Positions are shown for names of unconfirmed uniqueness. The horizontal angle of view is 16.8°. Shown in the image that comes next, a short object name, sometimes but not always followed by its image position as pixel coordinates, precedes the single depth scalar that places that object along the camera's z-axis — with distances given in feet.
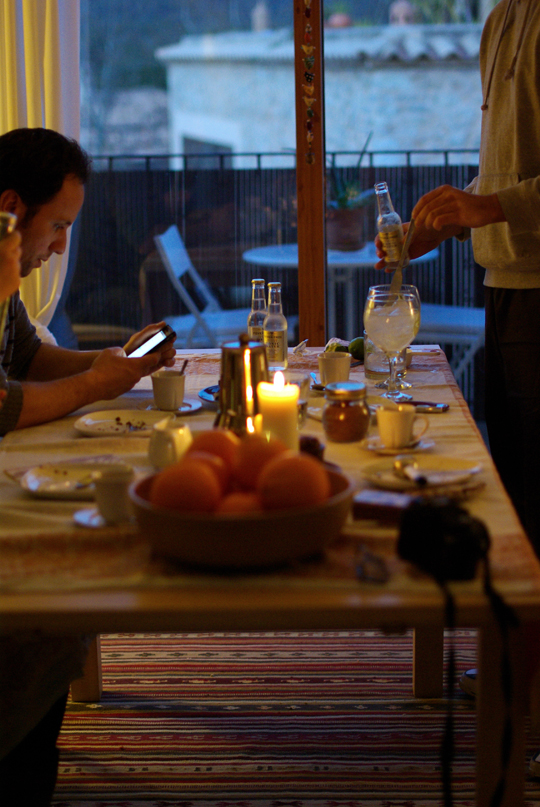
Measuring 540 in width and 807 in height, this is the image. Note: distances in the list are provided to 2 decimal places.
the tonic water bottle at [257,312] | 12.26
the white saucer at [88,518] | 9.06
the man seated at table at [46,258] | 11.00
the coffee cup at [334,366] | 11.40
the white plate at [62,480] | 9.40
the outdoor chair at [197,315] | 17.65
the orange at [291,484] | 8.53
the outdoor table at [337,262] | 17.07
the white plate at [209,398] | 11.17
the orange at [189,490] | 8.53
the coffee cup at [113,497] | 9.00
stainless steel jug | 10.09
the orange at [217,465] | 8.67
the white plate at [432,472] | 9.42
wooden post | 15.98
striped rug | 10.81
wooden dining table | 8.44
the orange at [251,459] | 8.69
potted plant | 16.83
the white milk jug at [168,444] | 9.66
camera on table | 8.53
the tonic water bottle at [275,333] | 11.94
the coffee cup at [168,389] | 10.97
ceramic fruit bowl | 8.44
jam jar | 10.15
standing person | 11.70
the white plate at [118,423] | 10.51
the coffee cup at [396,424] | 9.96
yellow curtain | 15.56
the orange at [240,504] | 8.52
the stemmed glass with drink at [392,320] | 11.15
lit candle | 9.73
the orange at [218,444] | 8.82
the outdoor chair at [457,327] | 17.52
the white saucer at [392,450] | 9.99
